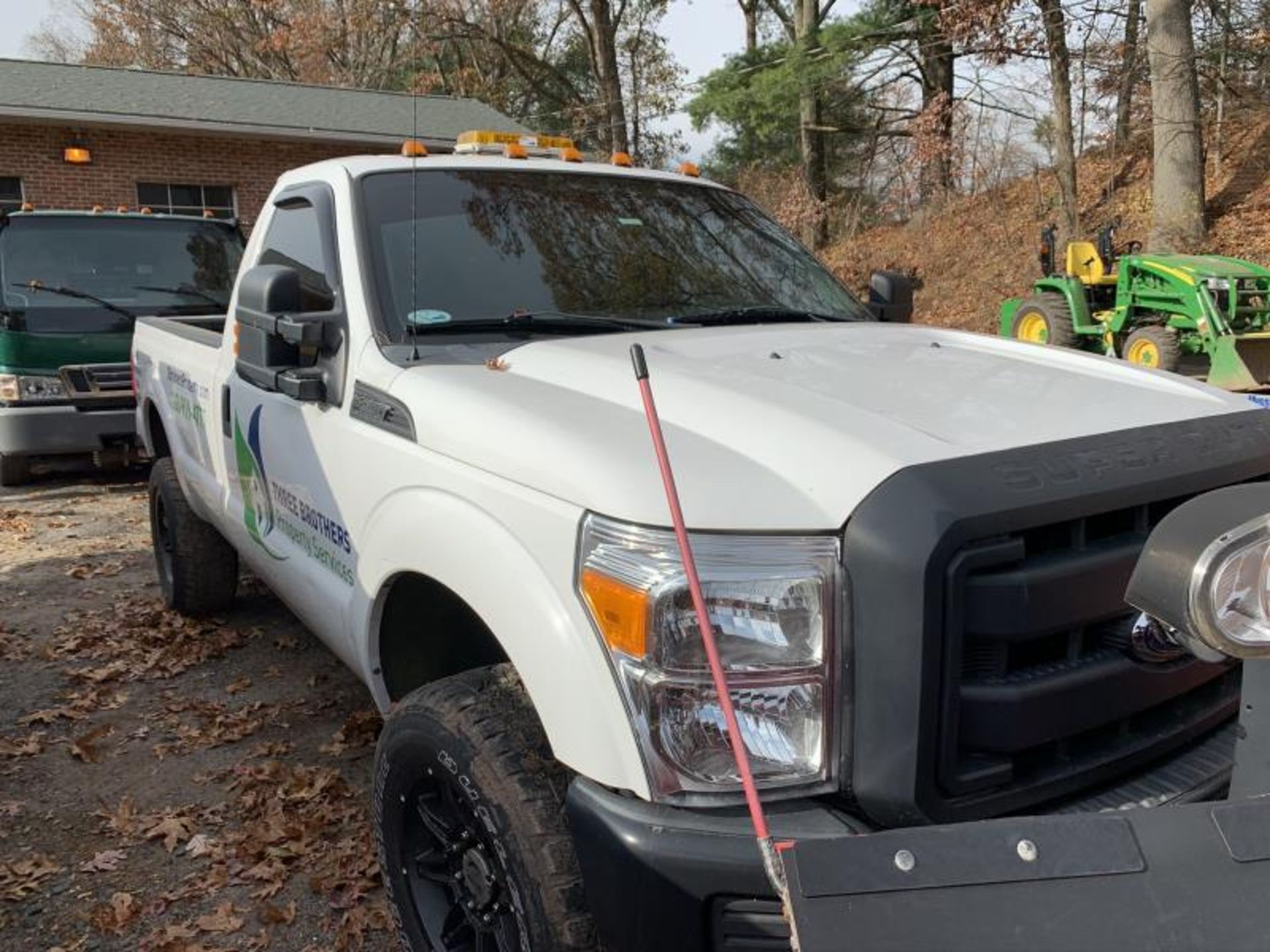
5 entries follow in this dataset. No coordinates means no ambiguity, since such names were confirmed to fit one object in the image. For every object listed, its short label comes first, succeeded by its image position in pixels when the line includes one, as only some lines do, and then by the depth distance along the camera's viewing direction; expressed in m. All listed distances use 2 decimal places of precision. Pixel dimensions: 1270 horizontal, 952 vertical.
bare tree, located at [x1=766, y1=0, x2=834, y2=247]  22.09
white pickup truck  1.79
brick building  16.70
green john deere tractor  10.88
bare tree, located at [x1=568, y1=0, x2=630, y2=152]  26.22
